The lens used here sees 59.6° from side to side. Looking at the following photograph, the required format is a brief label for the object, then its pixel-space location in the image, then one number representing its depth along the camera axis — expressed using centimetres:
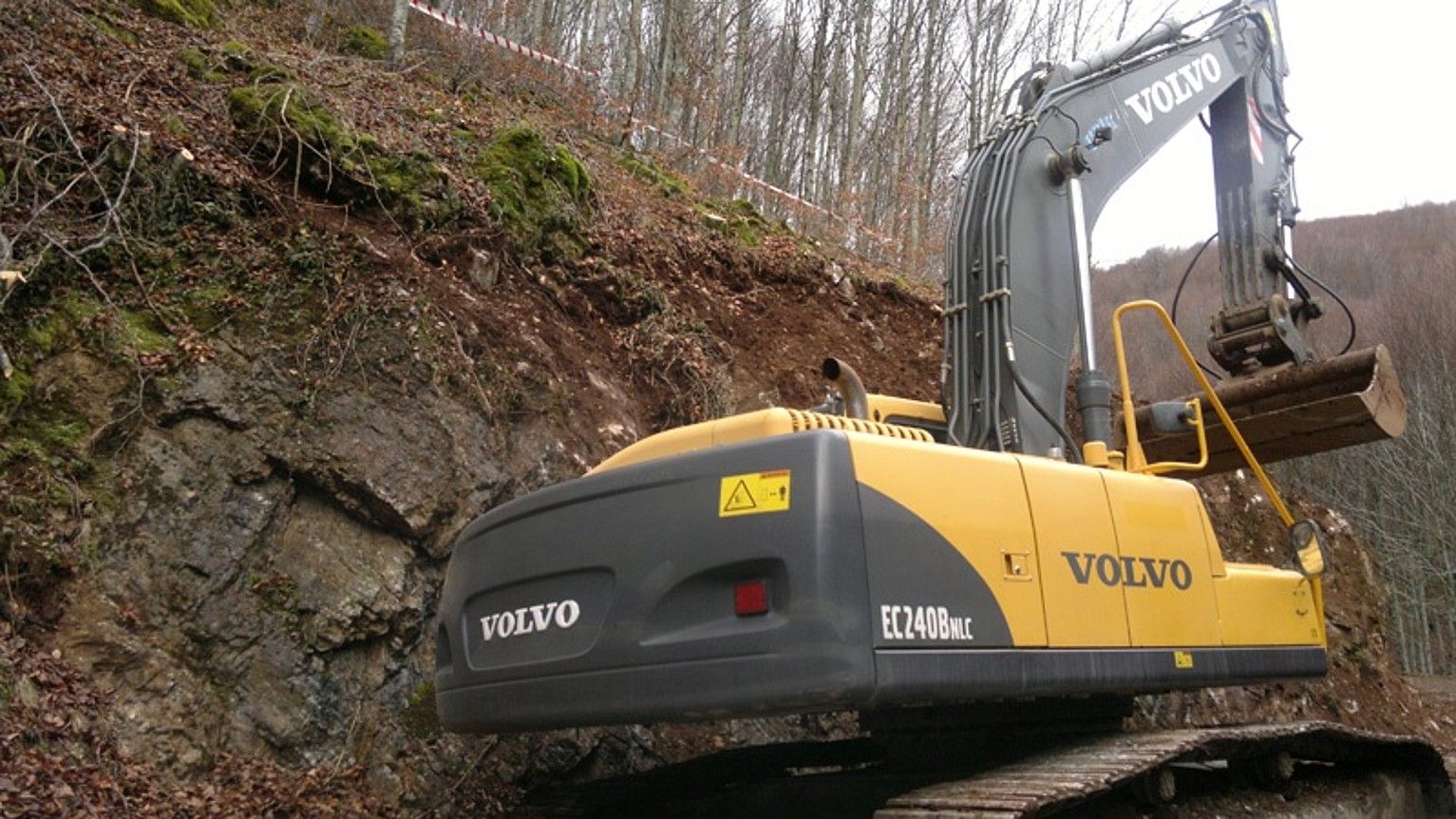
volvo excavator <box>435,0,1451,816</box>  343
